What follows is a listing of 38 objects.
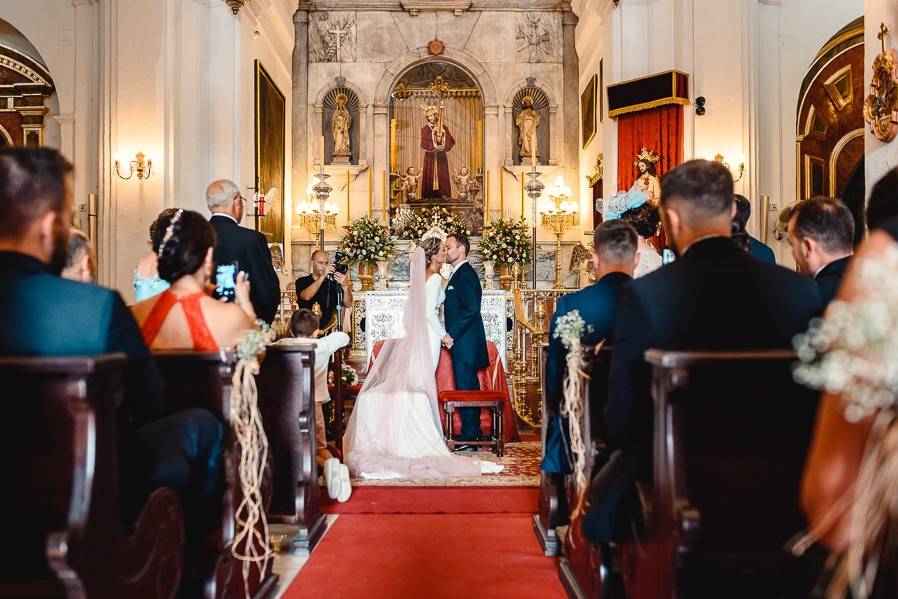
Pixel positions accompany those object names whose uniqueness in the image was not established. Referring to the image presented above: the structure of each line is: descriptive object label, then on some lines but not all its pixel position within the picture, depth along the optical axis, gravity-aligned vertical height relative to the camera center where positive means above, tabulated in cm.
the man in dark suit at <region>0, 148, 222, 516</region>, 233 +7
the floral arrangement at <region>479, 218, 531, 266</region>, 1234 +98
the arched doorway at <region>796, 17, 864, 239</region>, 1141 +271
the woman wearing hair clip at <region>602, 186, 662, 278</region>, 508 +57
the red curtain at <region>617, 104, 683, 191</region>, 1006 +224
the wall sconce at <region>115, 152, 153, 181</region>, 902 +164
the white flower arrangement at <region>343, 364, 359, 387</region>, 812 -66
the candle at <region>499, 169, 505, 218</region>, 1541 +207
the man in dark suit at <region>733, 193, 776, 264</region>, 460 +45
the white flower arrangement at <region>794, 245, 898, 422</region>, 137 -7
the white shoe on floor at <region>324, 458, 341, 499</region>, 562 -116
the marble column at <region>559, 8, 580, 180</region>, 1541 +416
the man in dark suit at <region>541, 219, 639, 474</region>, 416 +12
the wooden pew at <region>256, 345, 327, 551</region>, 465 -67
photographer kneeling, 851 +26
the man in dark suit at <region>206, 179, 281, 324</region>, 542 +45
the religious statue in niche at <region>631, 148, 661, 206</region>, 1014 +173
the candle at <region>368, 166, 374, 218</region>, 1541 +230
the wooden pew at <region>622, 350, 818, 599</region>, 233 -44
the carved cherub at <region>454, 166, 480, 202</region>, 1574 +246
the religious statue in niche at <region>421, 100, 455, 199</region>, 1580 +305
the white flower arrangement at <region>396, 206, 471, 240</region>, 1341 +155
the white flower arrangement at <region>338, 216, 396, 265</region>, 1188 +98
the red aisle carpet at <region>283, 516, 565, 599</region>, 387 -134
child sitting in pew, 565 -56
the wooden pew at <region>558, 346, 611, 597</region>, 338 -63
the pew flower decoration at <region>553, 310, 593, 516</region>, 363 -36
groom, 781 -13
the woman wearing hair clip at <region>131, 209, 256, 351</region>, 338 +4
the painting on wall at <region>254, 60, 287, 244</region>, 1215 +263
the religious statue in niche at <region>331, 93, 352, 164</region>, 1541 +346
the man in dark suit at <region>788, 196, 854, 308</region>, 386 +36
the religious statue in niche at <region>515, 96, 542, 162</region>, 1535 +349
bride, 659 -91
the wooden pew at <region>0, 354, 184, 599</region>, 210 -43
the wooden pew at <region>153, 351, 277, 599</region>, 314 -40
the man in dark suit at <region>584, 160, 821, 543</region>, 264 +1
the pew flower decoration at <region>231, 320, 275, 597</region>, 328 -52
